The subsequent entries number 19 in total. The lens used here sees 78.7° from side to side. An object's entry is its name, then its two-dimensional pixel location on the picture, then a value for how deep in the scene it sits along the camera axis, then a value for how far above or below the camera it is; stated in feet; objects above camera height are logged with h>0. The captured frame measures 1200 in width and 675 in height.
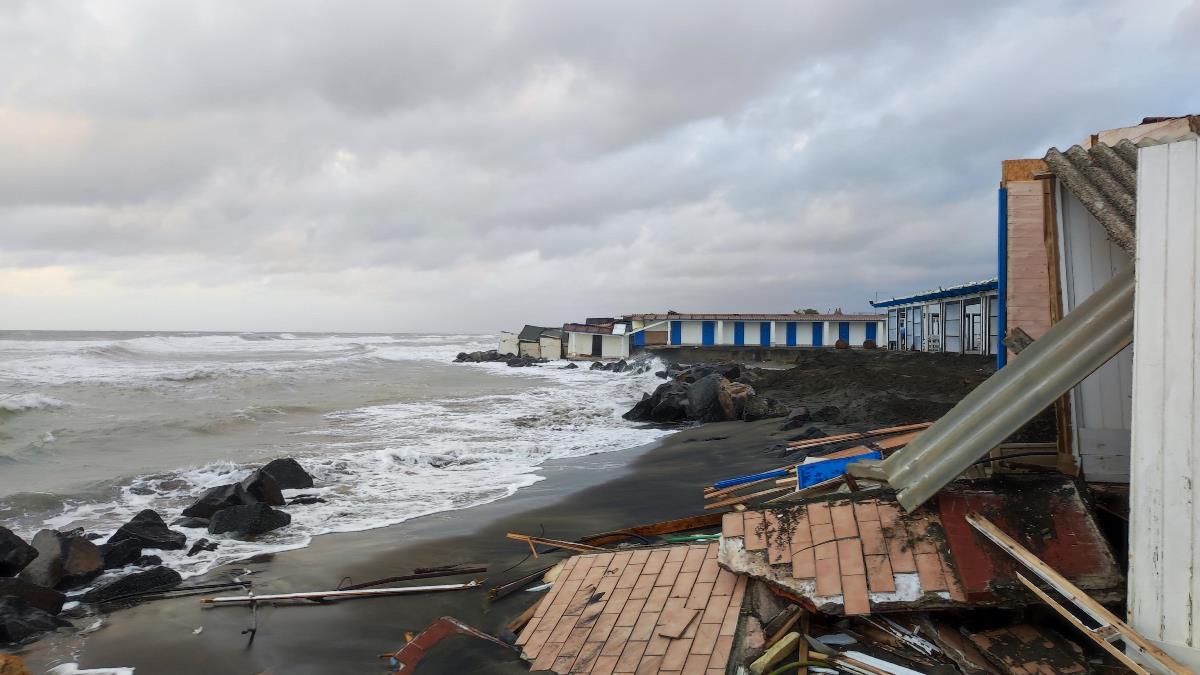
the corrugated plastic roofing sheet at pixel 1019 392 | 12.20 -0.92
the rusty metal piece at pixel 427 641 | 16.33 -7.04
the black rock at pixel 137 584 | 22.67 -7.97
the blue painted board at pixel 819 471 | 20.16 -3.71
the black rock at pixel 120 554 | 25.58 -7.79
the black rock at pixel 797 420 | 49.80 -5.61
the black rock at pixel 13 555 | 24.26 -7.42
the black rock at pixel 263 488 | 34.17 -7.23
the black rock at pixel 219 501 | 32.99 -7.60
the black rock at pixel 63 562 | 23.07 -7.47
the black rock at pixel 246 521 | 30.27 -7.79
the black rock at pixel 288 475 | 38.99 -7.52
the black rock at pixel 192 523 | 31.41 -8.14
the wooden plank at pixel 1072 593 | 10.31 -3.96
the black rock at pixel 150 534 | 27.22 -7.63
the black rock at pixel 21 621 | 19.24 -7.81
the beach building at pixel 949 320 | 89.25 +3.04
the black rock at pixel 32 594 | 20.68 -7.48
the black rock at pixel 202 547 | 27.91 -8.23
